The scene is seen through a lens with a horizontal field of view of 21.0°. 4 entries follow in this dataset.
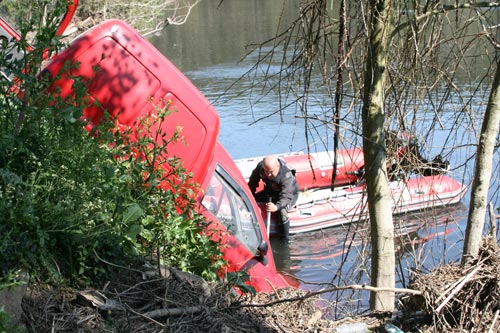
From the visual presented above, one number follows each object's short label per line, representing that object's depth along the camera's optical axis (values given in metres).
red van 11.60
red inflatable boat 25.53
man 22.01
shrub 7.01
